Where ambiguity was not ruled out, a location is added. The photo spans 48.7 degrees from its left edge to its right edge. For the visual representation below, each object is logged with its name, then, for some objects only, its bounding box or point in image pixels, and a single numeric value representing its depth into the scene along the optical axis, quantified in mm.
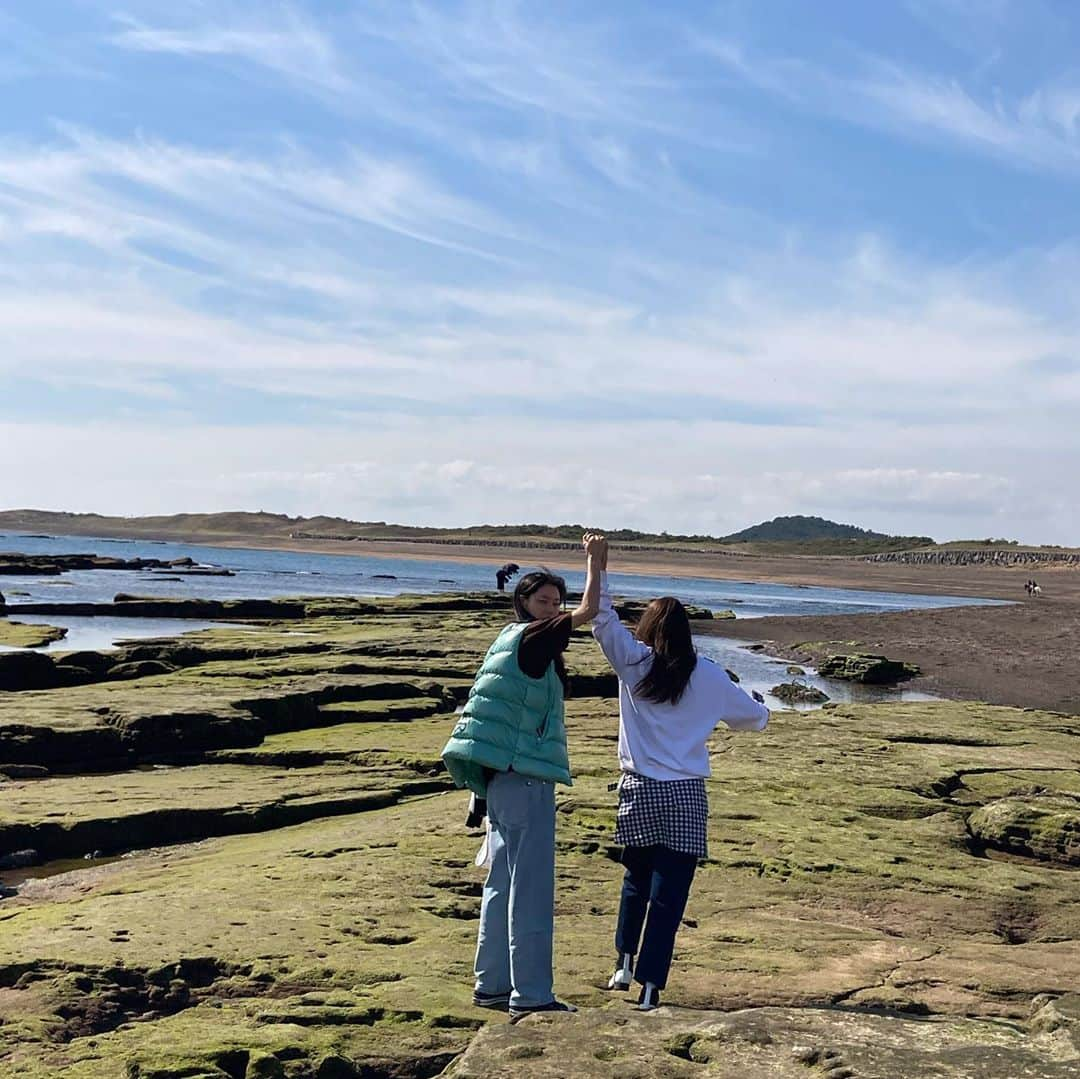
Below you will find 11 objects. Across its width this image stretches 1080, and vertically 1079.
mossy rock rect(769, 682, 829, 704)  25250
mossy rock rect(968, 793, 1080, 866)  10453
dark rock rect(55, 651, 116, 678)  22047
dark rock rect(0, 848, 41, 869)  10383
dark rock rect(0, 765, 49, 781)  13820
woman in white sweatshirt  6262
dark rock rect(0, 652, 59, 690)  20453
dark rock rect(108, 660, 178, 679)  22078
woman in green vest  5934
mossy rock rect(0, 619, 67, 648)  28409
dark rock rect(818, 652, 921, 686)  30406
